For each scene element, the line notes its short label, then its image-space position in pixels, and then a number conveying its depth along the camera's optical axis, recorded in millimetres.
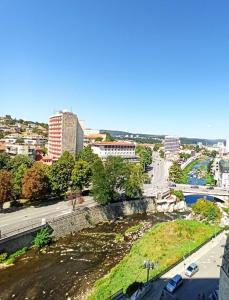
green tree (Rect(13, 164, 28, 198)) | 38798
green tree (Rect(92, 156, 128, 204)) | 39950
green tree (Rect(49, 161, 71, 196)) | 41617
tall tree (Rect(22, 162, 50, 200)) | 38078
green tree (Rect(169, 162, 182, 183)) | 66636
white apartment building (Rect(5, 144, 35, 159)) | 64200
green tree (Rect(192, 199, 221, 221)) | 40876
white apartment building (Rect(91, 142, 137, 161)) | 85990
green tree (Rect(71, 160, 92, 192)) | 43201
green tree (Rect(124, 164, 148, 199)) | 43324
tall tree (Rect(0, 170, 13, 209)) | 34968
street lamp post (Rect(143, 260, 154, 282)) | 20325
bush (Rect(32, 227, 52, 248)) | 30652
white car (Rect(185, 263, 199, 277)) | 21888
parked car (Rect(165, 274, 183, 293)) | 19595
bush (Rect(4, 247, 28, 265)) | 27216
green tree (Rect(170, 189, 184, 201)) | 51347
